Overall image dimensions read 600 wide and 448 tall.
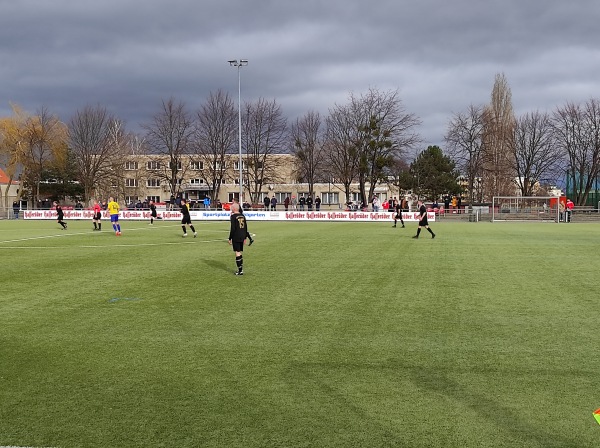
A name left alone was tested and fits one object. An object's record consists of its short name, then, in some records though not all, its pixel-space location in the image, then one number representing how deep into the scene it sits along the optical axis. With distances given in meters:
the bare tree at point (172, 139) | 66.38
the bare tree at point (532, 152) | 63.50
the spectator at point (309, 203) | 51.58
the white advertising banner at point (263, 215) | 45.94
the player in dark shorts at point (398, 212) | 34.54
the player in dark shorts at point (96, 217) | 31.19
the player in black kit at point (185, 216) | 25.87
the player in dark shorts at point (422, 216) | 25.16
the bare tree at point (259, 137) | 67.62
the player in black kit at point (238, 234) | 13.34
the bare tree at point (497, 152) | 62.25
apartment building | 69.06
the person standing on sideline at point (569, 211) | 45.78
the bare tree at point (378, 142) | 57.56
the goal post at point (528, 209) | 47.31
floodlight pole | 46.69
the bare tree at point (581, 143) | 59.62
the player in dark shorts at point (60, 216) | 32.79
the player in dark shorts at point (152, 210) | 39.24
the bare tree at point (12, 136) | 63.66
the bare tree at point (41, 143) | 64.25
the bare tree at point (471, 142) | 61.41
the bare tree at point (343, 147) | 60.09
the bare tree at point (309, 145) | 68.56
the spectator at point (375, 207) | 47.83
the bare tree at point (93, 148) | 67.19
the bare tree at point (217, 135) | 66.34
